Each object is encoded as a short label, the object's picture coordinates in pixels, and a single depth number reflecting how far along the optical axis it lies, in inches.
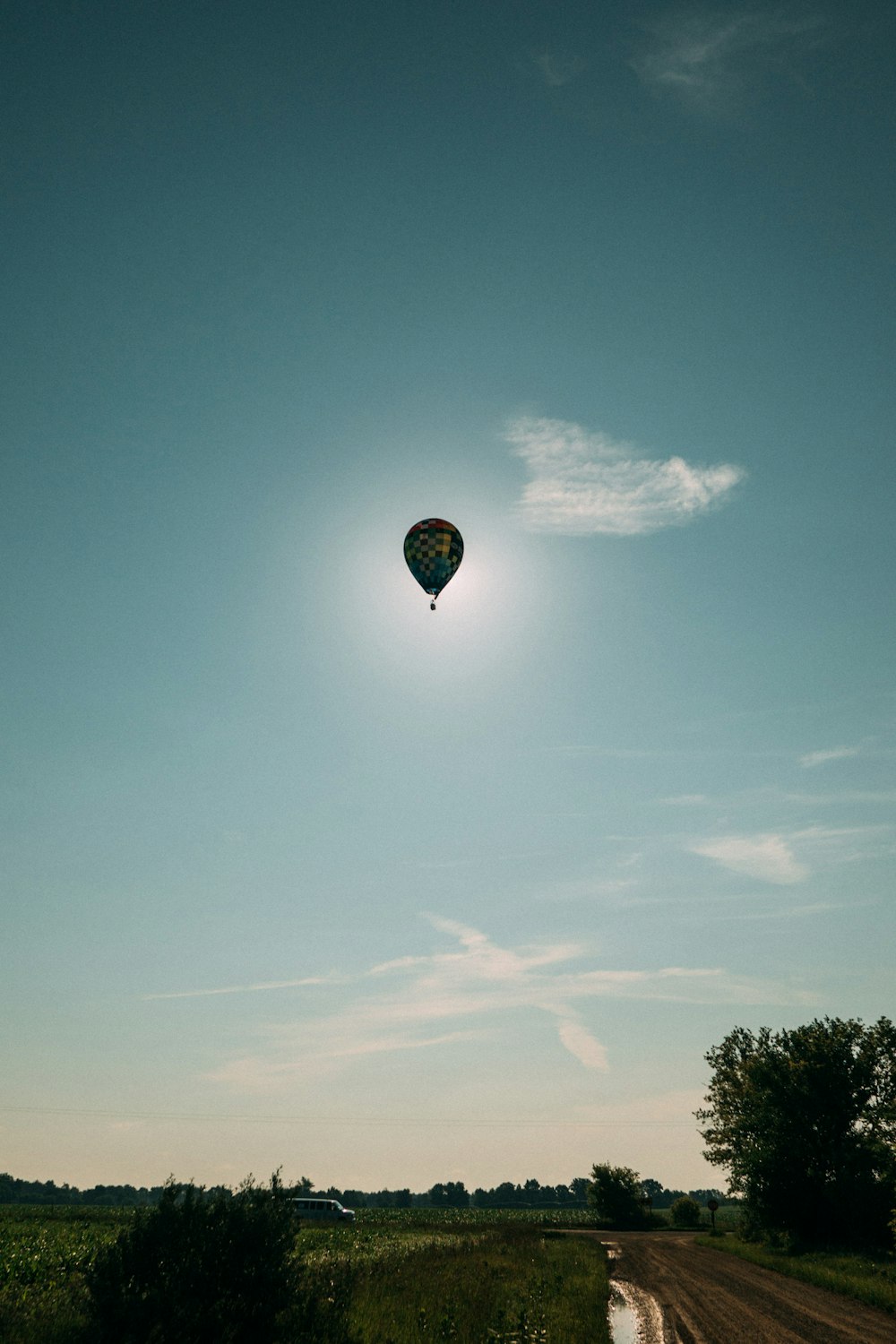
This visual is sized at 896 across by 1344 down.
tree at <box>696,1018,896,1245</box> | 1400.1
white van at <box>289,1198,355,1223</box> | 2132.1
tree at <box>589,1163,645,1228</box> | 2783.0
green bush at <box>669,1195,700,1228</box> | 2888.8
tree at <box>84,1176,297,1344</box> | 479.8
